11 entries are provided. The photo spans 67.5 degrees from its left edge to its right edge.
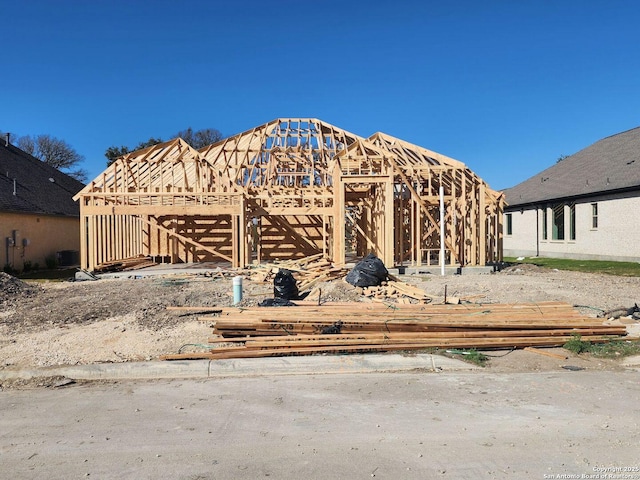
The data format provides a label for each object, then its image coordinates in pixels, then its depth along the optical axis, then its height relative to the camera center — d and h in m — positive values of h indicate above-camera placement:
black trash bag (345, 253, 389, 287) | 11.94 -0.80
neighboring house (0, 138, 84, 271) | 21.91 +1.63
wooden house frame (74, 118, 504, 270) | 17.95 +1.71
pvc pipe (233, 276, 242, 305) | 10.40 -1.00
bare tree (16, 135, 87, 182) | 55.94 +11.07
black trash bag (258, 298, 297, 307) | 8.97 -1.12
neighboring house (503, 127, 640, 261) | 22.61 +1.80
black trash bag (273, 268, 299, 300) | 11.00 -1.00
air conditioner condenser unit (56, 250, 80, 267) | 25.56 -0.62
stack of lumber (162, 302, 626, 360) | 6.90 -1.37
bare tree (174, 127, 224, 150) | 61.75 +14.05
